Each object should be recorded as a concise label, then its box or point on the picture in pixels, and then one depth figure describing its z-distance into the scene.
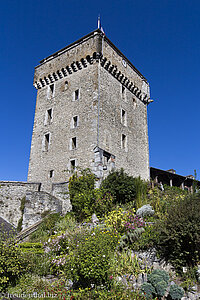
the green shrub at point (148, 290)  5.68
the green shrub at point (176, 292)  5.50
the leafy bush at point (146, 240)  7.27
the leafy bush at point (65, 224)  10.19
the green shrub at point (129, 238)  7.62
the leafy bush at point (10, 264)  6.13
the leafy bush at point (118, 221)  8.35
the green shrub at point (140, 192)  11.19
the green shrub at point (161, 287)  5.70
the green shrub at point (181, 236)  6.48
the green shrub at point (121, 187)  11.78
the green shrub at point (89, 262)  5.95
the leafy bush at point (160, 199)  9.81
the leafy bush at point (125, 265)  6.53
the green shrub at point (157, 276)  5.93
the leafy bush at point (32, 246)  8.88
